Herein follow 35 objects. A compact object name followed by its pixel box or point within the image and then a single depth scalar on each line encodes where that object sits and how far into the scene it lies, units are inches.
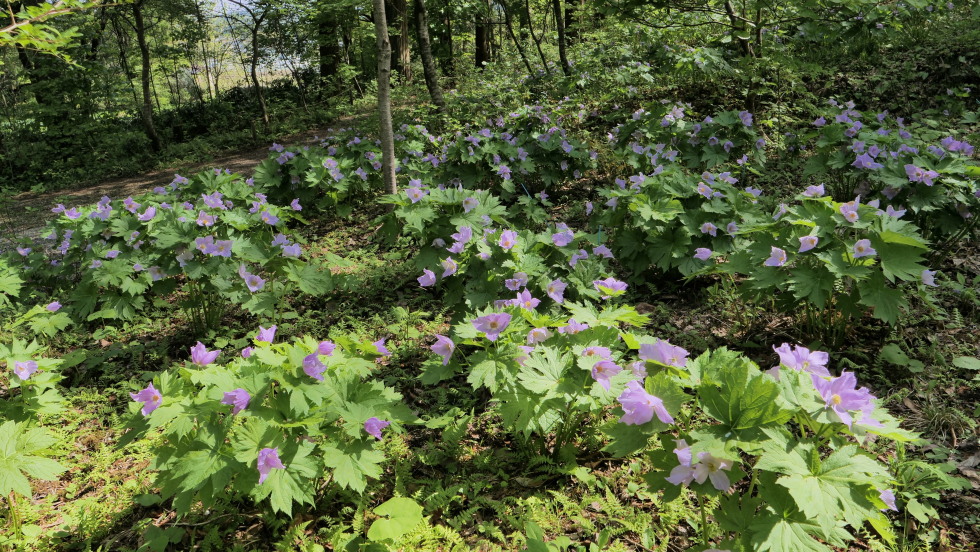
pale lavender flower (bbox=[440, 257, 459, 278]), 115.9
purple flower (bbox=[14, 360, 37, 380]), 93.5
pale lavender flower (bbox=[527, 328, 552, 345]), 84.4
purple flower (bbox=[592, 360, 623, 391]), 71.3
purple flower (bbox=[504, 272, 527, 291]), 106.6
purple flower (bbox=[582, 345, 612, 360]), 74.0
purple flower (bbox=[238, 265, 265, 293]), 134.3
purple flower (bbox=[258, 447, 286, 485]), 63.8
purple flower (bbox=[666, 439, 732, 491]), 53.4
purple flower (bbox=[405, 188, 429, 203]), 149.8
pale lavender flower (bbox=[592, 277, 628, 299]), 96.2
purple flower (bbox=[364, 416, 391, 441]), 71.9
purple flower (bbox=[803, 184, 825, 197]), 109.9
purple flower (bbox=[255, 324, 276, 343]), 78.8
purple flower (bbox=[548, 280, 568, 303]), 107.4
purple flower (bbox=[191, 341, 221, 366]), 77.9
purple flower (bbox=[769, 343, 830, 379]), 60.0
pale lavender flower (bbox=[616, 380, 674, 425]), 58.2
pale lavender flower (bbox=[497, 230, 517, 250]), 113.2
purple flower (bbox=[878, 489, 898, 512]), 57.7
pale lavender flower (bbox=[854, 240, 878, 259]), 91.7
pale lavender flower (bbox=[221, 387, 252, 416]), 67.2
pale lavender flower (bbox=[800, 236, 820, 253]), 95.1
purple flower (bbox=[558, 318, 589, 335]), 82.7
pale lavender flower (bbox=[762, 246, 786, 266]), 100.0
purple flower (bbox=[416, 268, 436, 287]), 110.9
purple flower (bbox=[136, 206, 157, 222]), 146.3
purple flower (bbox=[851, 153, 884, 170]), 127.5
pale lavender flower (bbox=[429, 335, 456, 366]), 88.4
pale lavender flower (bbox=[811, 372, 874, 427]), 50.8
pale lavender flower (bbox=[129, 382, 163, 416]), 68.2
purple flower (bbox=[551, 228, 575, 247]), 116.9
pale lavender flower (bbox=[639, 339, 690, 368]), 67.2
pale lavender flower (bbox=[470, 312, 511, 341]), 82.1
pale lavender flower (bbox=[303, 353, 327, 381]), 70.2
